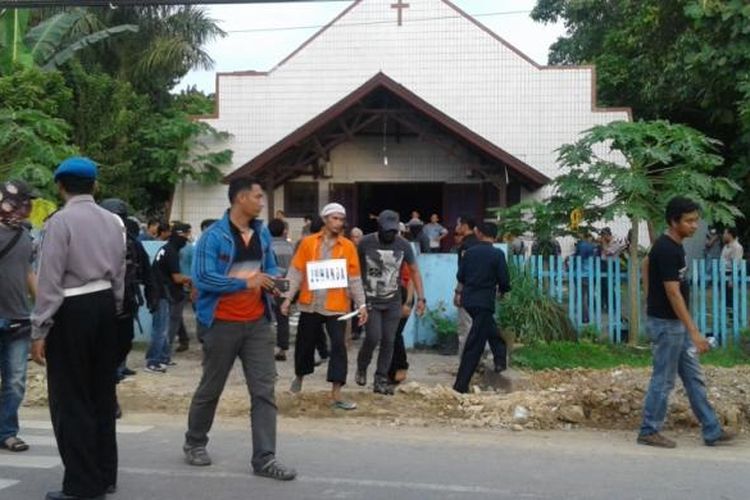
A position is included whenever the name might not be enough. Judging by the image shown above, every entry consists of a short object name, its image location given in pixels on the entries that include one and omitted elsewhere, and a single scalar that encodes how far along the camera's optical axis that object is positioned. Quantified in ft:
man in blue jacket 20.48
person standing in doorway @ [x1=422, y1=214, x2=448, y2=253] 63.72
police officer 17.89
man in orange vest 27.91
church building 66.28
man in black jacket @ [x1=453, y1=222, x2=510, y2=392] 30.99
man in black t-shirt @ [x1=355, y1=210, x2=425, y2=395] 30.55
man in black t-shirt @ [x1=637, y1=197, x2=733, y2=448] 23.95
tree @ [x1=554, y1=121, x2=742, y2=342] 40.16
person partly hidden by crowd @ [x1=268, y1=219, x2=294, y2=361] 39.29
